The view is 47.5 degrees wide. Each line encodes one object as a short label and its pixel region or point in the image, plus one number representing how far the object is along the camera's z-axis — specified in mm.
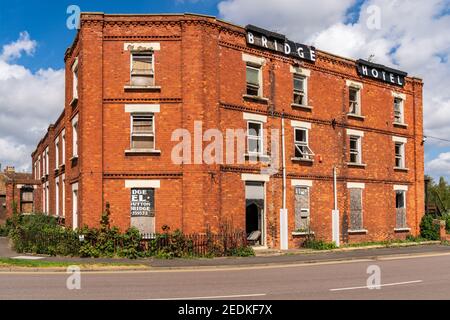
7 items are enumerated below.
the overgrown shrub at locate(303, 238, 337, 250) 25469
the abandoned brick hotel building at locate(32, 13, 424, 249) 22219
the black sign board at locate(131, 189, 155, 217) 22156
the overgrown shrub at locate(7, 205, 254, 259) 20672
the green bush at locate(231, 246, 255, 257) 21625
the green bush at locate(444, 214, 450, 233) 33250
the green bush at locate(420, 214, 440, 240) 31984
